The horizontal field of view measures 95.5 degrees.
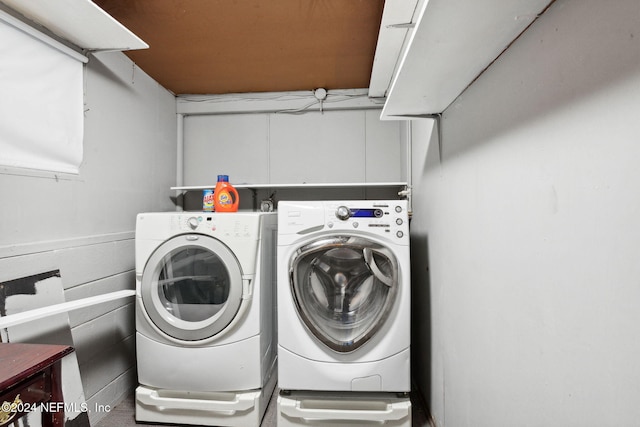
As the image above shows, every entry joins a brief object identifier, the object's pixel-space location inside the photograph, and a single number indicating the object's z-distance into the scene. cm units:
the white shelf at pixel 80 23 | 123
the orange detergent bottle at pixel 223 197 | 200
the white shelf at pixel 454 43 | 70
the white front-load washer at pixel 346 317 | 150
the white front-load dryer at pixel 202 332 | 160
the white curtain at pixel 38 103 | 124
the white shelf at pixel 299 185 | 220
